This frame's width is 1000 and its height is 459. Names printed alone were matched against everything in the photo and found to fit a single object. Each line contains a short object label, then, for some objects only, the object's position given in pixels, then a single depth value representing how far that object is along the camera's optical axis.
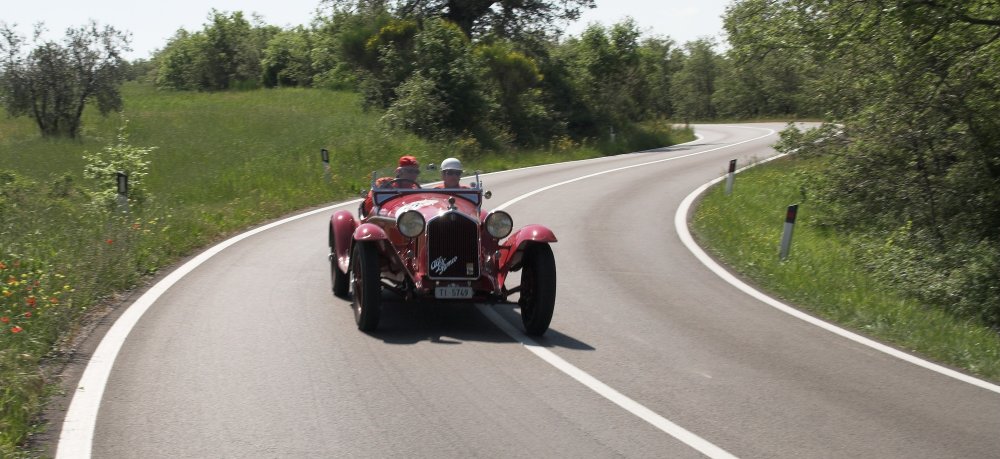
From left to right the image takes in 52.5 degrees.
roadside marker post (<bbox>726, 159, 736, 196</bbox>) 21.31
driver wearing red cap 10.48
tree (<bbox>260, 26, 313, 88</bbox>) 65.56
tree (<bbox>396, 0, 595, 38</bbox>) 42.28
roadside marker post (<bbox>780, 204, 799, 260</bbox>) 13.41
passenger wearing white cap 10.23
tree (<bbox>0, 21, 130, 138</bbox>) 33.00
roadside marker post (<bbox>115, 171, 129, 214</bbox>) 15.00
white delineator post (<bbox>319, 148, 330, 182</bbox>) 22.61
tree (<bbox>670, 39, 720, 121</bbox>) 91.94
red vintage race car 8.60
